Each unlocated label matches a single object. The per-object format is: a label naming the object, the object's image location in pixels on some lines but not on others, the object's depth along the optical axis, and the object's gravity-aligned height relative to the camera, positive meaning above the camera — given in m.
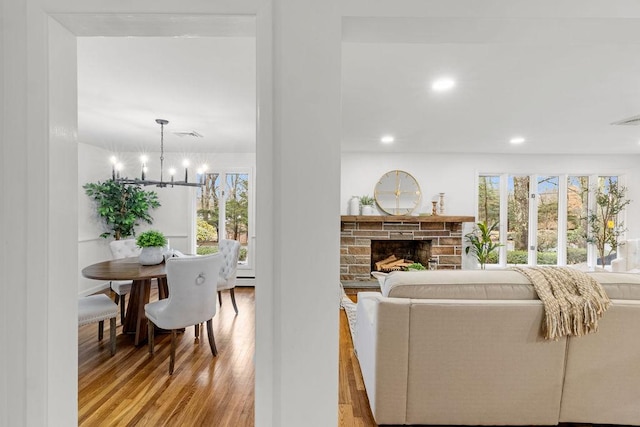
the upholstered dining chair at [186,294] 2.39 -0.70
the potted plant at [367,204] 5.29 +0.10
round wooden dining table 2.72 -0.72
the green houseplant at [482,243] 5.25 -0.55
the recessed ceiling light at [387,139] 4.24 +1.01
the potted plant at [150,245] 3.10 -0.39
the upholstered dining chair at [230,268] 3.53 -0.72
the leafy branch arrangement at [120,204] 4.76 +0.04
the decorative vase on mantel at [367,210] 5.28 -0.01
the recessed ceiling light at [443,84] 2.36 +1.00
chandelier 3.30 +0.28
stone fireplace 5.29 -0.47
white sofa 1.66 -0.81
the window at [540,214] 5.49 -0.05
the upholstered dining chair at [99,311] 2.56 -0.89
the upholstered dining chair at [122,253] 3.34 -0.59
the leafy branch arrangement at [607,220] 5.36 -0.13
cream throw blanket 1.61 -0.49
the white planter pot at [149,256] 3.14 -0.50
